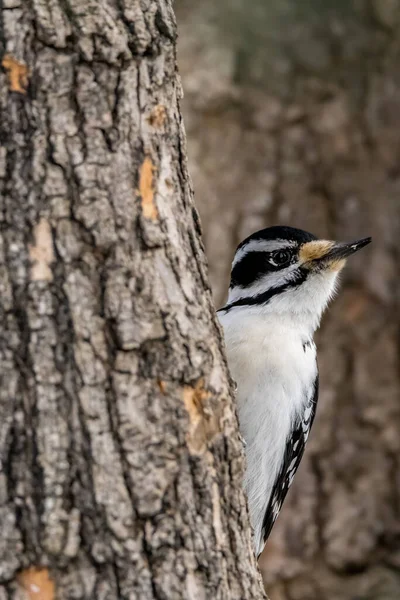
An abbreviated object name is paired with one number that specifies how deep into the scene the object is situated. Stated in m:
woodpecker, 8.54
